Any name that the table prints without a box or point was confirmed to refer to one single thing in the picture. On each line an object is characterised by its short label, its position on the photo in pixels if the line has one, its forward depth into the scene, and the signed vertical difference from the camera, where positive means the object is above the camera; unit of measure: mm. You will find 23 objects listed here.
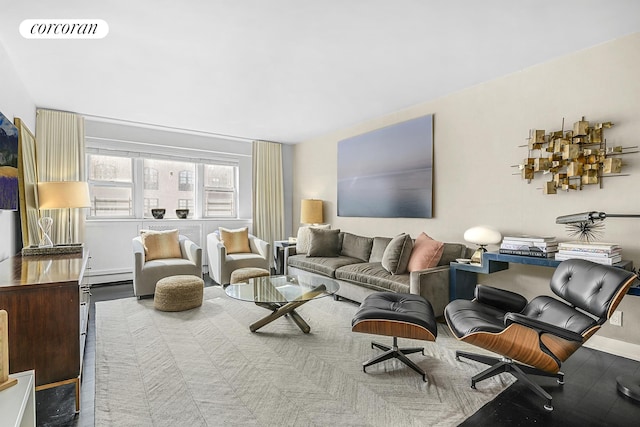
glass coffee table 2902 -783
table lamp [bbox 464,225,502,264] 3133 -294
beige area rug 1837 -1136
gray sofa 3189 -733
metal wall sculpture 2623 +401
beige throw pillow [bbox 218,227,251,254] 5070 -499
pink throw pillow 3412 -502
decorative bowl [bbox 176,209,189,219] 5587 -80
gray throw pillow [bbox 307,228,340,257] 4816 -527
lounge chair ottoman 2156 -760
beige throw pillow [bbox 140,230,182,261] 4431 -487
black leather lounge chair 1875 -718
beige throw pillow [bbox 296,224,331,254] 4980 -502
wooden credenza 1804 -647
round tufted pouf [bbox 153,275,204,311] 3559 -928
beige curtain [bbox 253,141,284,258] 6195 +295
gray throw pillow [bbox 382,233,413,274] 3600 -526
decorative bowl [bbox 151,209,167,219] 5339 -74
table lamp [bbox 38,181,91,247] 3506 +149
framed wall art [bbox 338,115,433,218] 4082 +477
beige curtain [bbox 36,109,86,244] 4348 +719
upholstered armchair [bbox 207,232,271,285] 4625 -707
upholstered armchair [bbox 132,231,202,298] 4023 -690
